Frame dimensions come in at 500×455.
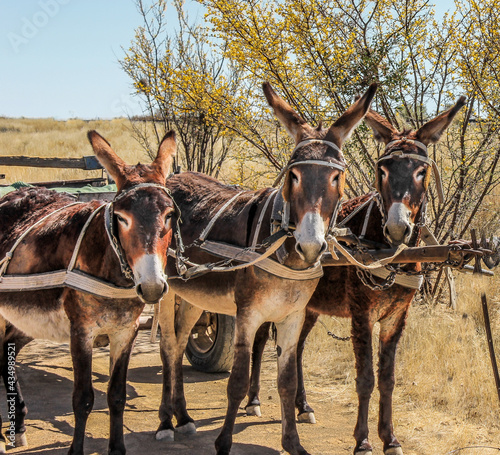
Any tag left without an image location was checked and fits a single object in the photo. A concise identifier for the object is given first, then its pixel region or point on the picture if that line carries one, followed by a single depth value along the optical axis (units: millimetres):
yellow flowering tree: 7504
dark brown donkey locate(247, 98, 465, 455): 4207
